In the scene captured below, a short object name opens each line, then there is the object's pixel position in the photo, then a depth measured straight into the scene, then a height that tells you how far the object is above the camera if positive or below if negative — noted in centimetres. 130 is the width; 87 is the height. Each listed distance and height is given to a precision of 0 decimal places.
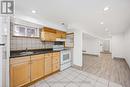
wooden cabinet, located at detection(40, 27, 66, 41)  240 +41
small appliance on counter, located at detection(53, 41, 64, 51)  295 -16
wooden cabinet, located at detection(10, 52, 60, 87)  151 -79
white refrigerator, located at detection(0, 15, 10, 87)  129 -12
